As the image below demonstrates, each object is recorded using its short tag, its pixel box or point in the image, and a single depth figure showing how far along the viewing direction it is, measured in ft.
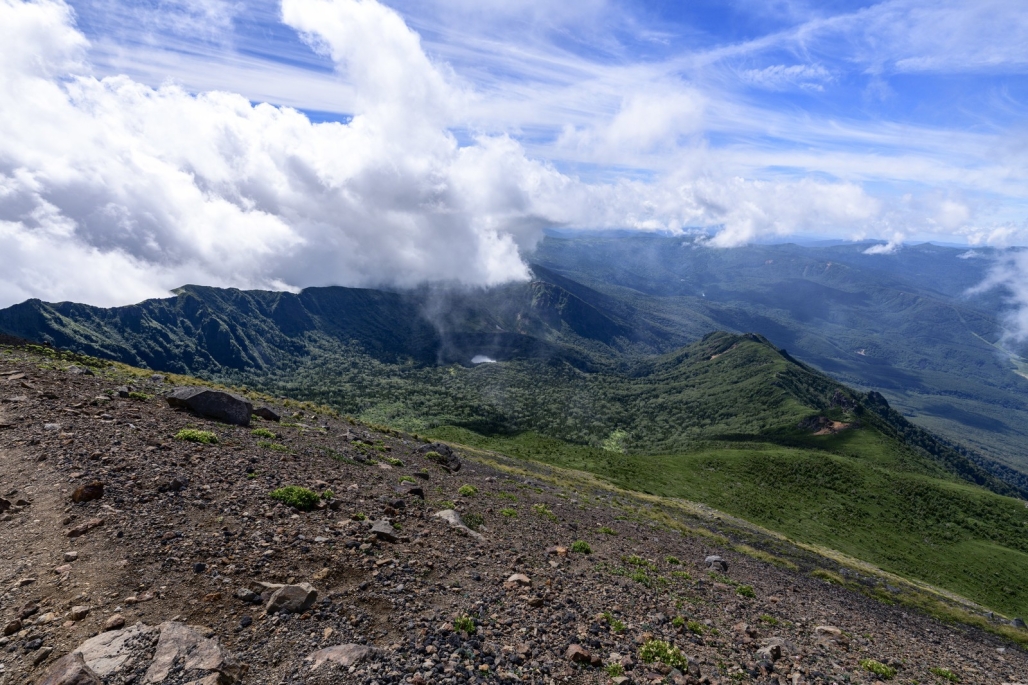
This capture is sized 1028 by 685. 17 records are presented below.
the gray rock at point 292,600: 38.40
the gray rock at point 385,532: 55.67
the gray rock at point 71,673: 28.14
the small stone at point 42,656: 30.63
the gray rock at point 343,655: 33.50
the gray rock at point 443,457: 123.34
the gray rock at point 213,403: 89.51
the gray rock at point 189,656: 30.53
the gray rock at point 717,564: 91.73
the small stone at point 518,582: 53.16
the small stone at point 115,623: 33.83
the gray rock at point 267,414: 108.58
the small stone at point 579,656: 41.45
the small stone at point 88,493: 48.60
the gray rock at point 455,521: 66.74
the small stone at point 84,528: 43.55
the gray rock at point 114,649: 30.25
